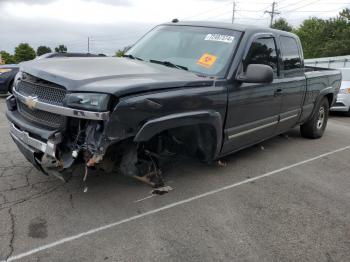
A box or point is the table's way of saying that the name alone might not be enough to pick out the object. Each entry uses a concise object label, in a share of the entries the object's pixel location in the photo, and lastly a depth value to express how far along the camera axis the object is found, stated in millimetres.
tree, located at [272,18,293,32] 73125
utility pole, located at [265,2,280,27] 66750
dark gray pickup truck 3289
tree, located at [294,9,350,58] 49531
